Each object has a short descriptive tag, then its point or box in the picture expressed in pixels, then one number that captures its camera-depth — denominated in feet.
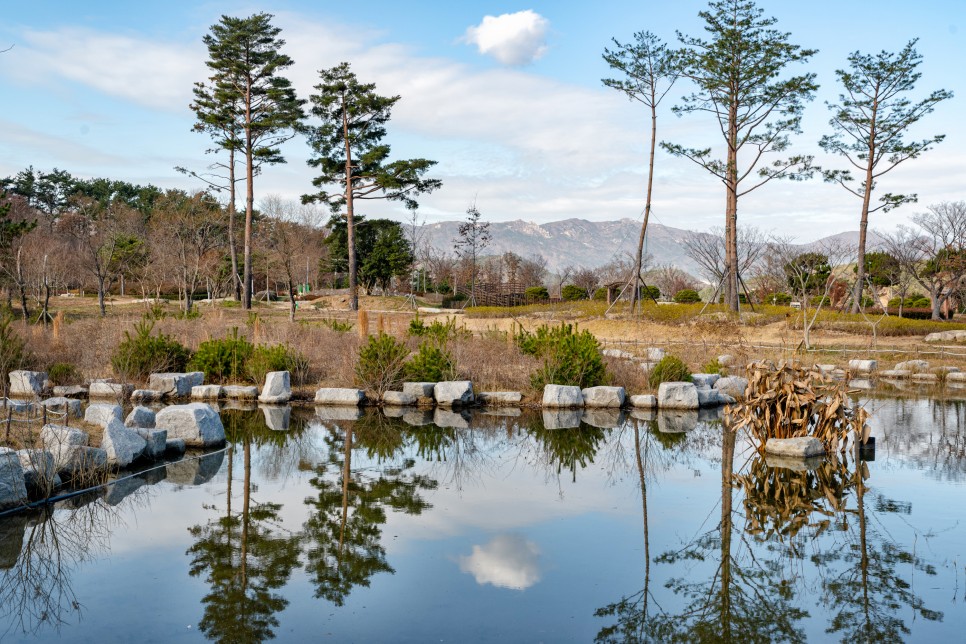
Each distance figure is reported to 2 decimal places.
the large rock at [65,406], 30.99
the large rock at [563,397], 39.63
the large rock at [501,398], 40.96
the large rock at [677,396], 39.58
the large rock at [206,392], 42.47
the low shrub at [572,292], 127.34
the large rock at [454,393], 40.45
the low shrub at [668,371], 42.29
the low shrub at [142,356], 44.06
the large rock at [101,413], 27.67
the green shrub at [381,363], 41.32
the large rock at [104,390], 41.57
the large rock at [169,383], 42.52
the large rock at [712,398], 41.01
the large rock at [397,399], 40.57
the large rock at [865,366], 56.70
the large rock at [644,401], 39.83
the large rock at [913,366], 56.70
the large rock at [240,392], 42.60
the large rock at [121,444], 25.30
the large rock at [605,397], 39.69
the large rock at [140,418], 29.25
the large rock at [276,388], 41.14
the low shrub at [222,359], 45.39
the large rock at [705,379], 43.60
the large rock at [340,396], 40.70
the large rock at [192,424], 29.27
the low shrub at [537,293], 125.70
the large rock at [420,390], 41.23
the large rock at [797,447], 27.27
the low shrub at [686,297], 121.60
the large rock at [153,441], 27.07
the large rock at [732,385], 43.57
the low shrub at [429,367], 42.16
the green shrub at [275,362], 44.14
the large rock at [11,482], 20.51
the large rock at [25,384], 39.93
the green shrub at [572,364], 41.04
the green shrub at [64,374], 43.88
